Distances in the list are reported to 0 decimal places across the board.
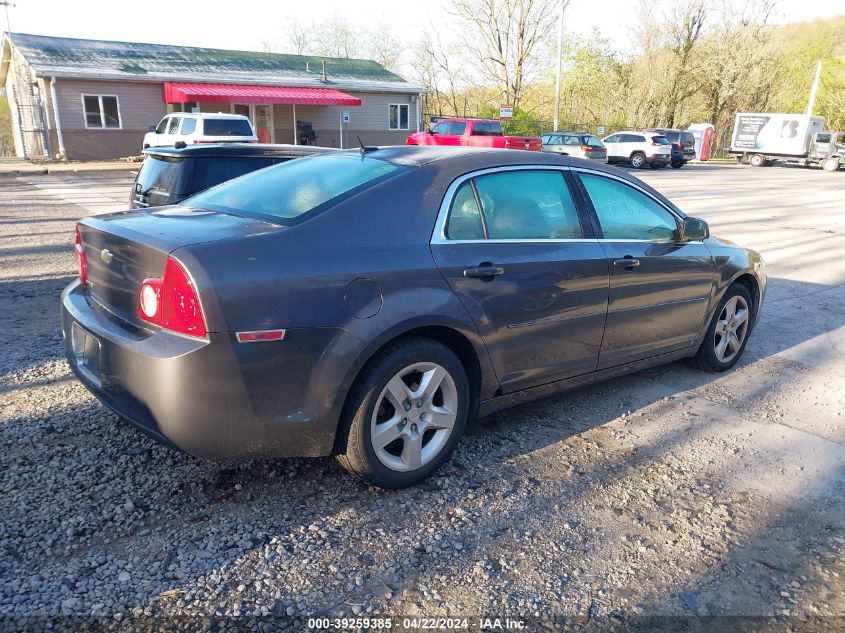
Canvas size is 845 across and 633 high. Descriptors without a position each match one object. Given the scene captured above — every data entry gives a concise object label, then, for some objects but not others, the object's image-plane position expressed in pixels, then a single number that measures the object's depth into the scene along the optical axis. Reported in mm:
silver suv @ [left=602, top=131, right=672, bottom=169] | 29125
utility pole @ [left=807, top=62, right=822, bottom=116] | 40906
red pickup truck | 21750
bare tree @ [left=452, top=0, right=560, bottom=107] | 41312
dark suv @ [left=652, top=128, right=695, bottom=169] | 30547
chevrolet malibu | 2580
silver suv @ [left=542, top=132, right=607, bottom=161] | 26344
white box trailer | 35312
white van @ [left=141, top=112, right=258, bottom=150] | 19403
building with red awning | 25344
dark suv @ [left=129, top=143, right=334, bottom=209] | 5898
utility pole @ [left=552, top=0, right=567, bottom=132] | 35416
